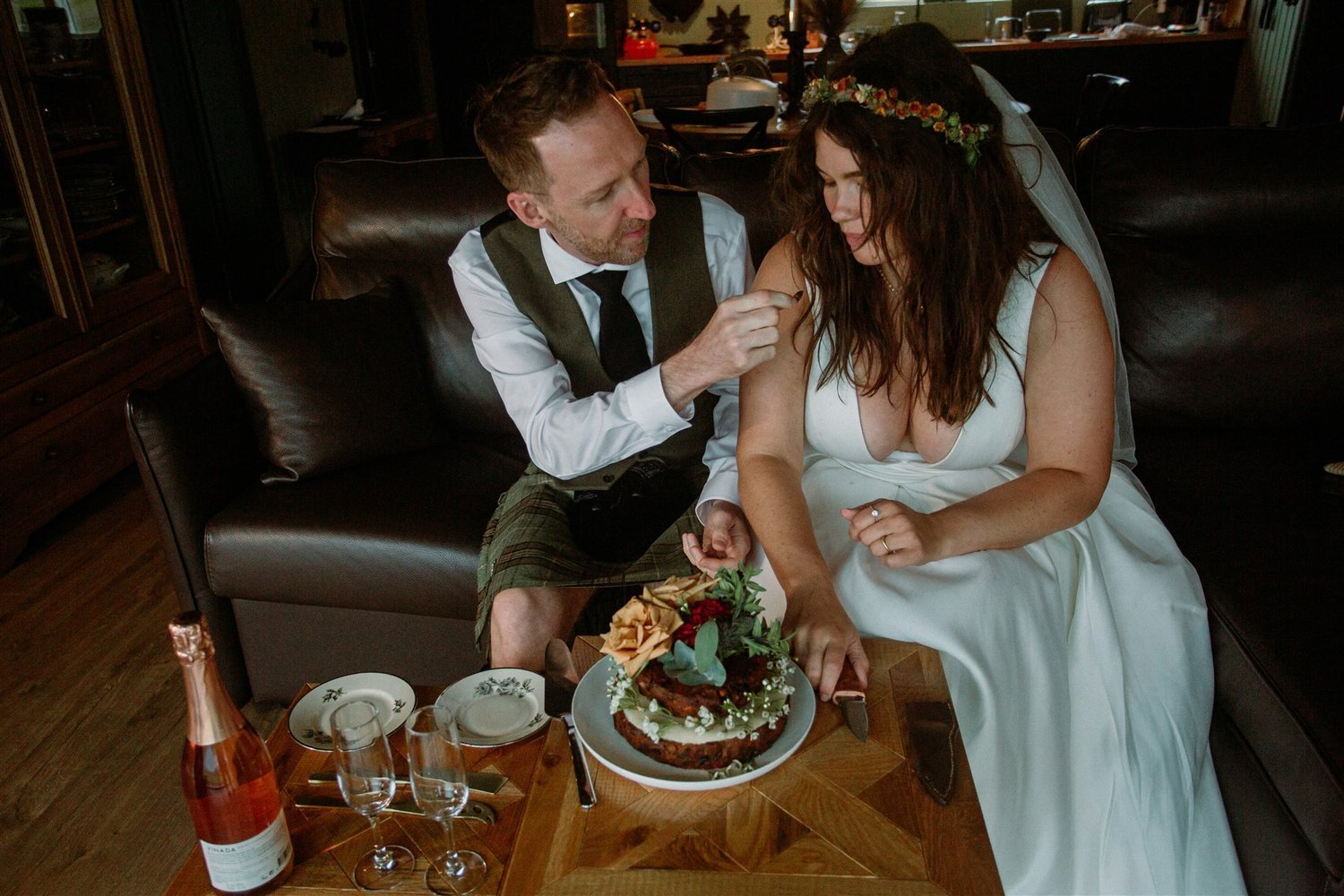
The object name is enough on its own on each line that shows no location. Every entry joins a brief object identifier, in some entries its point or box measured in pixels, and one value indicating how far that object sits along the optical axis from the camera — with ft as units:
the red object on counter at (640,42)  25.18
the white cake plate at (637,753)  3.57
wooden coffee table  3.27
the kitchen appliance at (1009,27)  23.18
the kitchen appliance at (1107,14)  23.13
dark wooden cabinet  9.89
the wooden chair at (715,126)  12.22
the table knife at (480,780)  3.93
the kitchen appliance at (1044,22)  23.36
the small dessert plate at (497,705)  4.20
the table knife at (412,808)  3.77
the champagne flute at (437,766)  3.36
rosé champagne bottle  3.36
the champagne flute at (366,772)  3.34
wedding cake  3.52
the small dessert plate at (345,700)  4.25
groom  5.51
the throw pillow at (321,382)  6.81
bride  4.51
